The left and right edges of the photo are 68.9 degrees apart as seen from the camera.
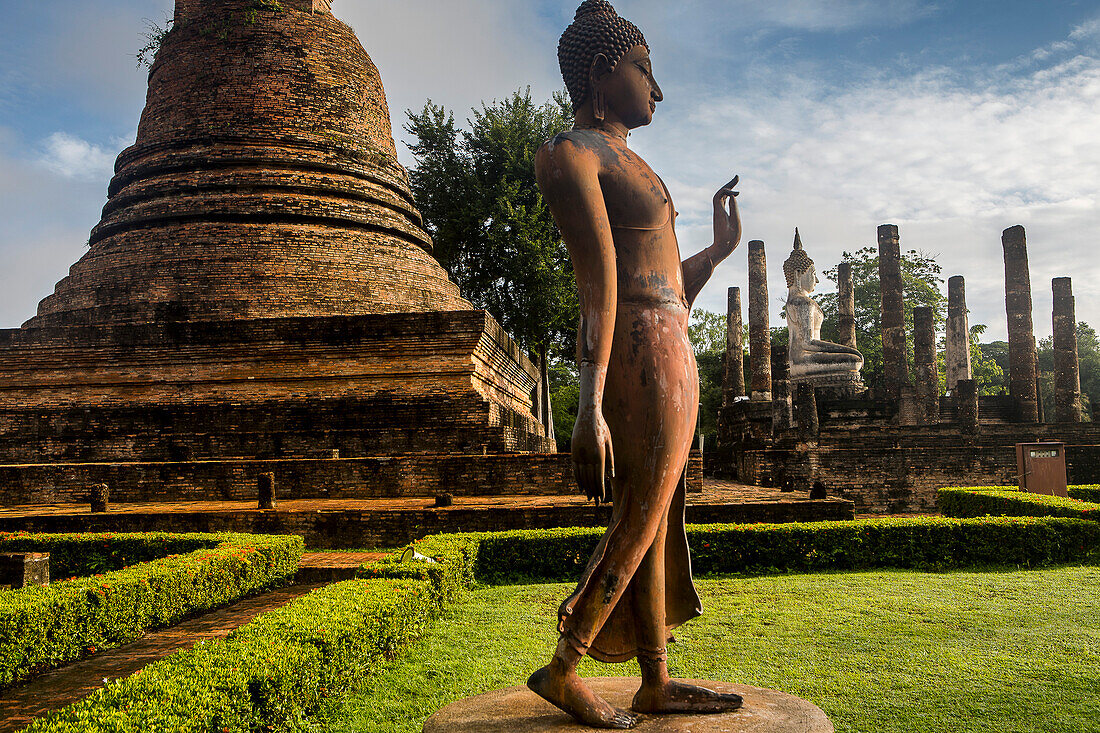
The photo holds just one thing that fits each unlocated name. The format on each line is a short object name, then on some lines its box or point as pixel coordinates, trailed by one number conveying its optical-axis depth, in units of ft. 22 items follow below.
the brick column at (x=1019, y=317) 74.43
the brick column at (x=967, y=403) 60.34
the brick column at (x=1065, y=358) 74.43
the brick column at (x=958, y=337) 89.10
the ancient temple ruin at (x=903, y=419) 53.72
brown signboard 39.93
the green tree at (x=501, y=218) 75.00
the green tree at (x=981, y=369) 122.72
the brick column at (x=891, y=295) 77.66
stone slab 9.10
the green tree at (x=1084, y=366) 153.79
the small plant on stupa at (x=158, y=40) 62.23
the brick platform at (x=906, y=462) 53.52
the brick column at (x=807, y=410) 63.00
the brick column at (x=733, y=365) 90.33
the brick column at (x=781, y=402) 66.39
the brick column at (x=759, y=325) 86.17
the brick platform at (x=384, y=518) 30.71
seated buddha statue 77.66
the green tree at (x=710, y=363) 125.49
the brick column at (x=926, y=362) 73.98
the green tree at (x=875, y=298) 114.83
